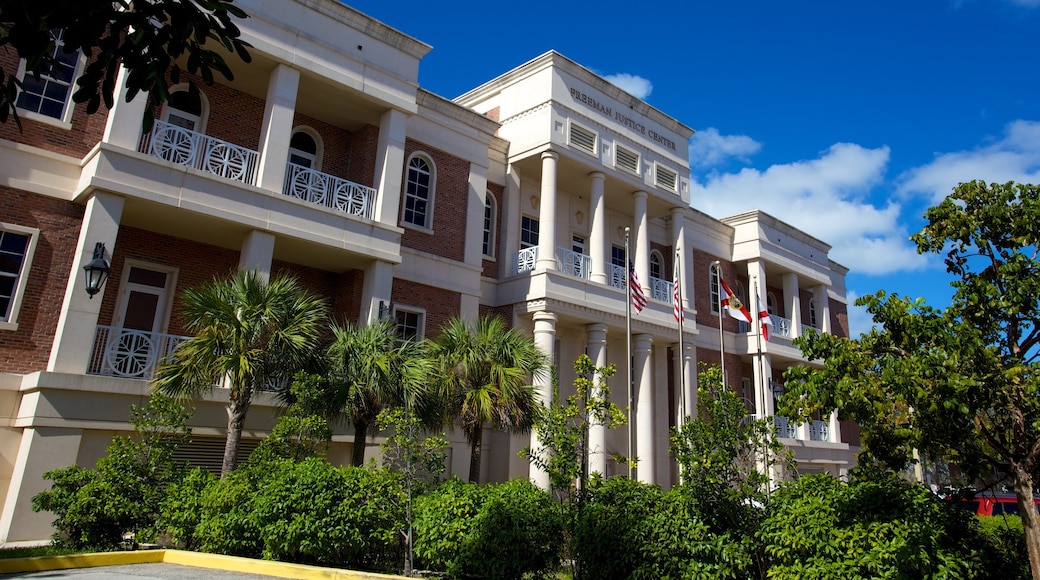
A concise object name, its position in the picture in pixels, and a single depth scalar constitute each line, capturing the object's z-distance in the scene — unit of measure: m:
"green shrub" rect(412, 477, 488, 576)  9.47
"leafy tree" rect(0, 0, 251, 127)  5.32
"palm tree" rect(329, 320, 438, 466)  13.09
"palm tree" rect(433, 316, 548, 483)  14.27
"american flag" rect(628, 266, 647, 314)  20.33
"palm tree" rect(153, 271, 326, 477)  11.84
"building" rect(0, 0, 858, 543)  12.94
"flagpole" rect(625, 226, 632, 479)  20.16
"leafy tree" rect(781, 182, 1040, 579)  7.42
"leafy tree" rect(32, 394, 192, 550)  10.45
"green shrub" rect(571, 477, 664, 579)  8.66
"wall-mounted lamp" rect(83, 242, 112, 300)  12.20
